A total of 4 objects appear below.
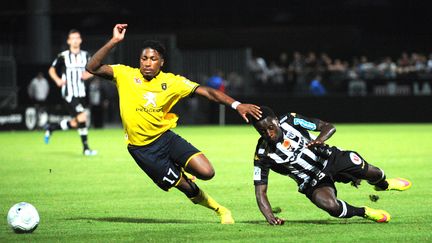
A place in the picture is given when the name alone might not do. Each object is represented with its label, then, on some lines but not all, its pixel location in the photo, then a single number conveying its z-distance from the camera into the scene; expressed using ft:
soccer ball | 62.59
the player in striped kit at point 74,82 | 129.18
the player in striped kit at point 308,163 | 64.44
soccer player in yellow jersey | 66.90
